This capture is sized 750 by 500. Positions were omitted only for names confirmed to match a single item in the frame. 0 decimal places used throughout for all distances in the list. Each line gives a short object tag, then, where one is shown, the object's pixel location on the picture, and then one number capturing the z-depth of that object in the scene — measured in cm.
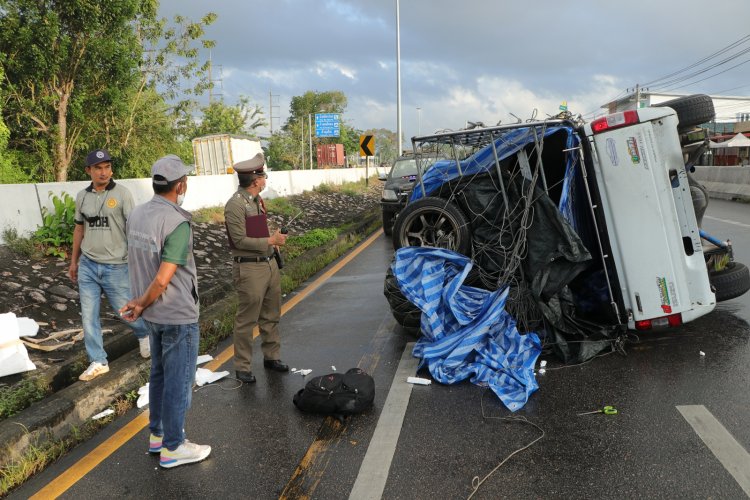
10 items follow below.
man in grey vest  329
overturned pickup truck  483
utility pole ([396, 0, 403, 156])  3409
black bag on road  410
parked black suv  1404
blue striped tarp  462
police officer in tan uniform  472
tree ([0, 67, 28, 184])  1297
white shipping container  2409
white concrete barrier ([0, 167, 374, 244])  837
